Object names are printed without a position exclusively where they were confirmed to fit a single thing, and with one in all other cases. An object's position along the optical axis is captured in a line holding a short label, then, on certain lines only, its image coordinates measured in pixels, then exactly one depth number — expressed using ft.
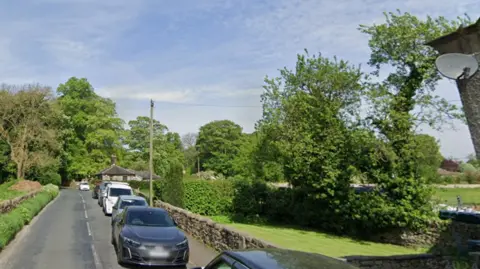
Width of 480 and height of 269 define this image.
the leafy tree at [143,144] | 257.75
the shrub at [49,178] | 190.39
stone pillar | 18.21
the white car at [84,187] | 197.67
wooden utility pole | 97.30
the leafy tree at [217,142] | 289.53
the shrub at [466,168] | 215.80
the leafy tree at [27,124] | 159.53
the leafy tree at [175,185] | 87.45
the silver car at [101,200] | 95.99
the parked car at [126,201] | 61.54
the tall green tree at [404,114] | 64.28
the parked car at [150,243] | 33.60
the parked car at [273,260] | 13.16
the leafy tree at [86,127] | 232.53
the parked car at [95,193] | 134.02
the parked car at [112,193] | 81.80
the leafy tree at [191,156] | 337.52
